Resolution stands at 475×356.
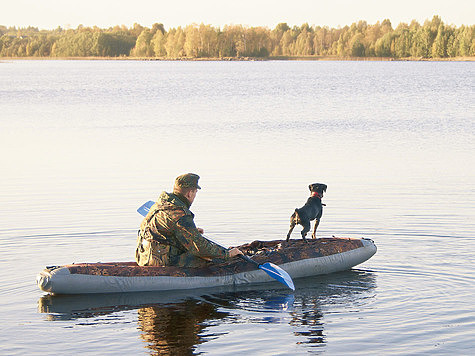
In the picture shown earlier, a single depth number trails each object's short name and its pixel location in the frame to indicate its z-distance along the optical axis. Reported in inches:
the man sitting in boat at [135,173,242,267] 435.2
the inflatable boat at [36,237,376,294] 443.8
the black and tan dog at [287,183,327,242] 494.0
